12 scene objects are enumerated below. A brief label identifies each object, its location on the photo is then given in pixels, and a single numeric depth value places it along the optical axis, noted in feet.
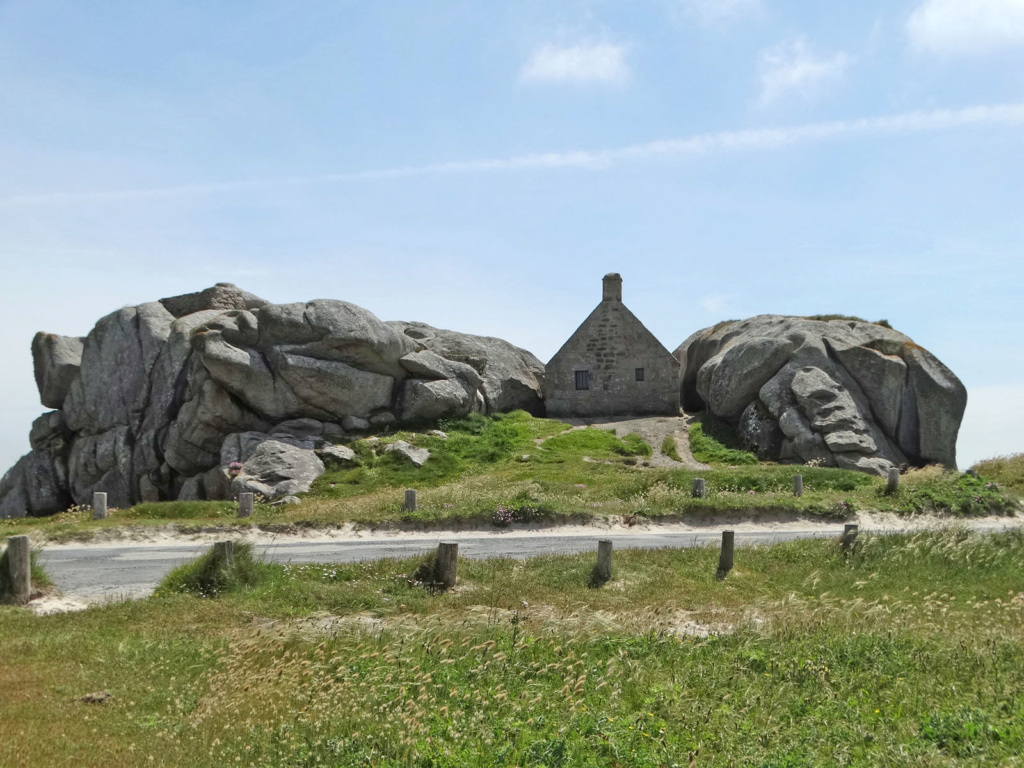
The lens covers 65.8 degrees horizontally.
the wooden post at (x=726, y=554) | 55.42
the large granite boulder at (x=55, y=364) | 135.85
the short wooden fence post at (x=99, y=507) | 78.38
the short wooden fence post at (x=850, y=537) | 58.29
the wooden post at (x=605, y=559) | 52.60
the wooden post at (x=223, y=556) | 47.98
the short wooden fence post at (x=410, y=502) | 79.56
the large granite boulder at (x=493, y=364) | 143.02
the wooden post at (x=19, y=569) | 45.80
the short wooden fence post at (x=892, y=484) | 88.12
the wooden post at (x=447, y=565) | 49.93
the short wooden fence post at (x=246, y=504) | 79.41
